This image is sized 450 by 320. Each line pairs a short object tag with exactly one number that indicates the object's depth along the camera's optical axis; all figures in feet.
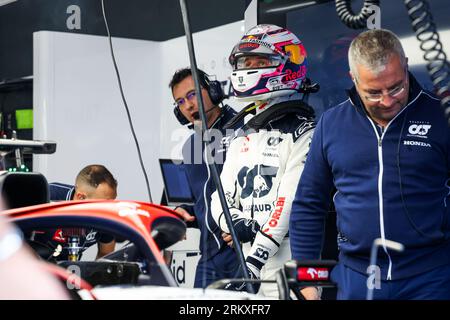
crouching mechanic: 28.20
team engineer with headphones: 33.92
